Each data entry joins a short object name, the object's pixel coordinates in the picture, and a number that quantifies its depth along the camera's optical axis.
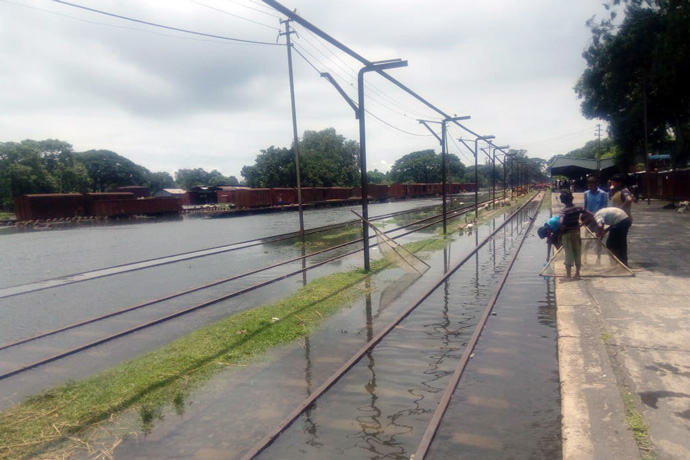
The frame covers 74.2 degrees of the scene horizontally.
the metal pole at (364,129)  10.99
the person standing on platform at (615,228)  8.81
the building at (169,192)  84.30
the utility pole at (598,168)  48.38
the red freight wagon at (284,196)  51.72
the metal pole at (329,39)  6.72
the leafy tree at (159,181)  113.03
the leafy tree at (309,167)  68.31
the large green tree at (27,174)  57.25
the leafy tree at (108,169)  101.31
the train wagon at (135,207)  46.59
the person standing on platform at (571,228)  8.43
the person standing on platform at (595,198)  10.03
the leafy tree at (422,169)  119.50
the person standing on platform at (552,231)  8.54
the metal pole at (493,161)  41.42
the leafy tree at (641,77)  23.12
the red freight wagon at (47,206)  44.66
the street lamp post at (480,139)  30.40
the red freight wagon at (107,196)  47.85
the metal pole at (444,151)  20.42
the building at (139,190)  81.19
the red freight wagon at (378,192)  65.75
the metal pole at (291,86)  24.30
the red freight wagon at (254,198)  48.12
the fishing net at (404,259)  11.36
